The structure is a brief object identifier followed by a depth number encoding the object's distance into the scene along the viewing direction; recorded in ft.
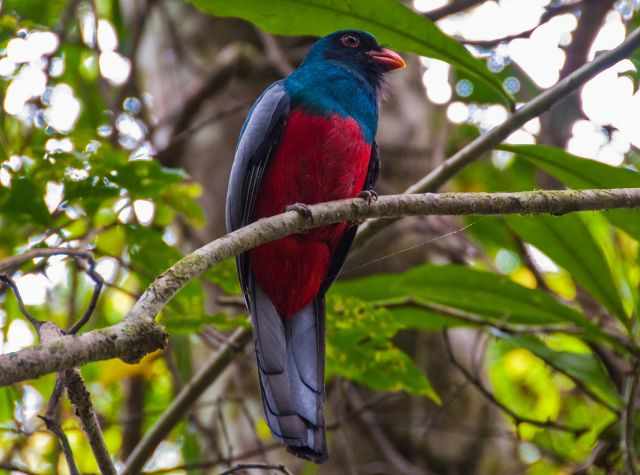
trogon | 21.70
